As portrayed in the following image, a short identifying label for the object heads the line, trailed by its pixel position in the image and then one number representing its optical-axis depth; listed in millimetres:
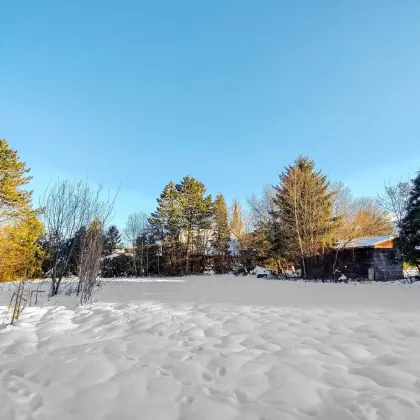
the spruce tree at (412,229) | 11250
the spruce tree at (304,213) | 14891
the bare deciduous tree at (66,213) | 7527
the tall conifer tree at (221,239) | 21098
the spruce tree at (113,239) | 24609
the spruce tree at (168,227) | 22641
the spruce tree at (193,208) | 23281
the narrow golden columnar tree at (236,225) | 21369
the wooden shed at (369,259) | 14656
